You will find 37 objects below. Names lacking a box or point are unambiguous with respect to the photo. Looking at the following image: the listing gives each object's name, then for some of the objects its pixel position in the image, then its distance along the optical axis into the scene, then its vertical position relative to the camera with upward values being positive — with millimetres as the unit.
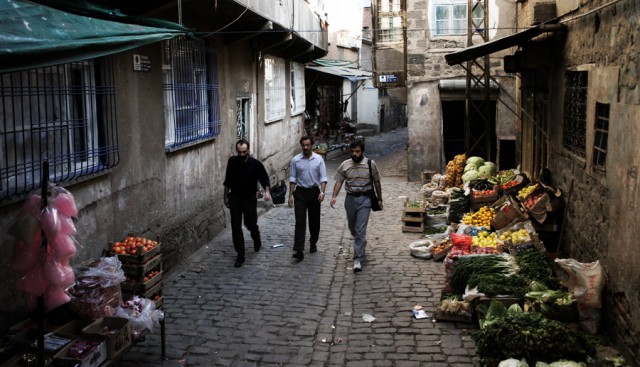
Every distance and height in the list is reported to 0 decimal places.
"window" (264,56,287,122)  16859 +436
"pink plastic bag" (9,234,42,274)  4457 -1056
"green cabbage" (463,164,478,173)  14781 -1578
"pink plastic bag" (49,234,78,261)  4480 -1001
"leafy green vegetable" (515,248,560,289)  7383 -2070
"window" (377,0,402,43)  21203 +2840
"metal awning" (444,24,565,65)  9383 +885
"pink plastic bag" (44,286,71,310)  4555 -1384
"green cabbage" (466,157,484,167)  14938 -1454
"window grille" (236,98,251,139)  14169 -308
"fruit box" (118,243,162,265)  6238 -1518
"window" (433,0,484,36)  18156 +2470
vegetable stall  5652 -2113
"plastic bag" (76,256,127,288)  5438 -1467
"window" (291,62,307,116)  21406 +518
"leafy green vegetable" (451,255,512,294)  7625 -2061
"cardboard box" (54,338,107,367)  4617 -1866
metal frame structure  15742 +671
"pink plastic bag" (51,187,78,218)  4605 -697
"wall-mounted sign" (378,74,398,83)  20344 +780
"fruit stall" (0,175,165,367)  4461 -1654
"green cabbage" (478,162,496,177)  14133 -1583
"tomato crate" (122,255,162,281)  6242 -1628
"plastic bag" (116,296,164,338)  5652 -1916
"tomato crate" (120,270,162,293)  6227 -1789
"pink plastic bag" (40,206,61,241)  4457 -823
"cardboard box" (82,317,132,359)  5051 -1877
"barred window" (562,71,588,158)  8367 -190
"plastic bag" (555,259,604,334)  6395 -1972
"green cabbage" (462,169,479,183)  14180 -1704
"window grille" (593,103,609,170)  7105 -428
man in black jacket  9734 -1283
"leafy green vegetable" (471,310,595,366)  5523 -2158
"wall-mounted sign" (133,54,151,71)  8141 +577
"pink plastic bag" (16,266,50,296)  4430 -1234
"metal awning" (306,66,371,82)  25828 +1411
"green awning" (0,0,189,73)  3885 +552
